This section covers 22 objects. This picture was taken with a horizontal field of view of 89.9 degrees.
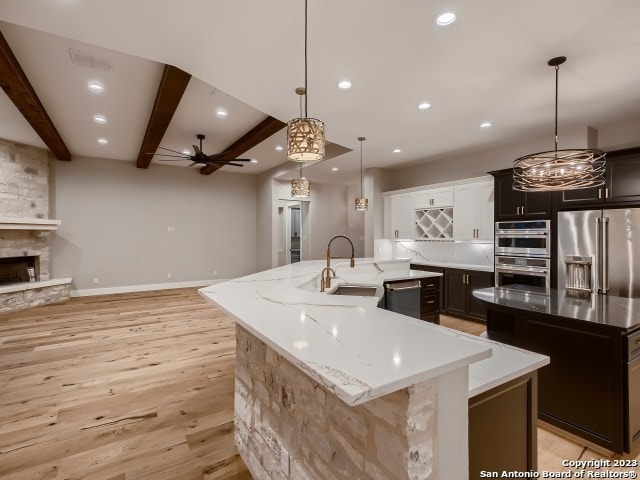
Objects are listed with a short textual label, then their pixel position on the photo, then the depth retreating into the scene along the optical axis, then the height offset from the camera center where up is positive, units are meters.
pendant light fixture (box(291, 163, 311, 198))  4.99 +0.80
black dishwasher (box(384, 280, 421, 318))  3.82 -0.73
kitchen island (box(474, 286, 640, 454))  2.02 -0.83
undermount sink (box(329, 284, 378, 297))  3.46 -0.57
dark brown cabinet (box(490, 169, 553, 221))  4.47 +0.52
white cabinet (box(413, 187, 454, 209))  5.88 +0.77
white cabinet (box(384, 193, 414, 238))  6.62 +0.49
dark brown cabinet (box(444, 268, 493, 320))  5.14 -0.89
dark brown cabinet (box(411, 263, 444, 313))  5.69 -0.58
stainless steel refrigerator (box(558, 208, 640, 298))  3.65 -0.17
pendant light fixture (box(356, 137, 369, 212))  5.73 +0.62
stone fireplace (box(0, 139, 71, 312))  5.79 +0.22
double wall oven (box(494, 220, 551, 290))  4.46 -0.23
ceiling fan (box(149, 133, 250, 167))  5.53 +1.48
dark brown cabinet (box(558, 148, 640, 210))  3.68 +0.62
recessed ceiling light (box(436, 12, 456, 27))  2.21 +1.54
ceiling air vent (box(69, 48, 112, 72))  3.07 +1.79
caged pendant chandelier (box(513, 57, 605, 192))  2.49 +0.57
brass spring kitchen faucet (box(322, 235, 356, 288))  3.19 -0.42
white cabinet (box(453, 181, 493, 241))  5.29 +0.45
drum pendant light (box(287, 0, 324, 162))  1.95 +0.62
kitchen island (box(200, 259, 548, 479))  0.87 -0.51
